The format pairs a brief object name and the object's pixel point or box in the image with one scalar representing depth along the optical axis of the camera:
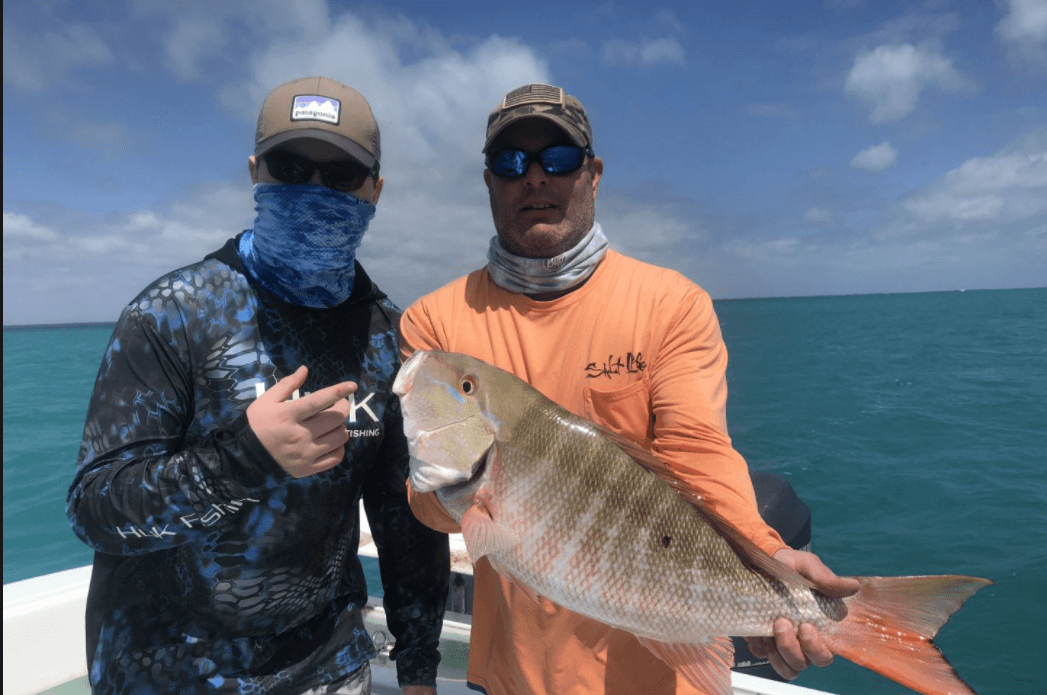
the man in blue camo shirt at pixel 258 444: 1.71
